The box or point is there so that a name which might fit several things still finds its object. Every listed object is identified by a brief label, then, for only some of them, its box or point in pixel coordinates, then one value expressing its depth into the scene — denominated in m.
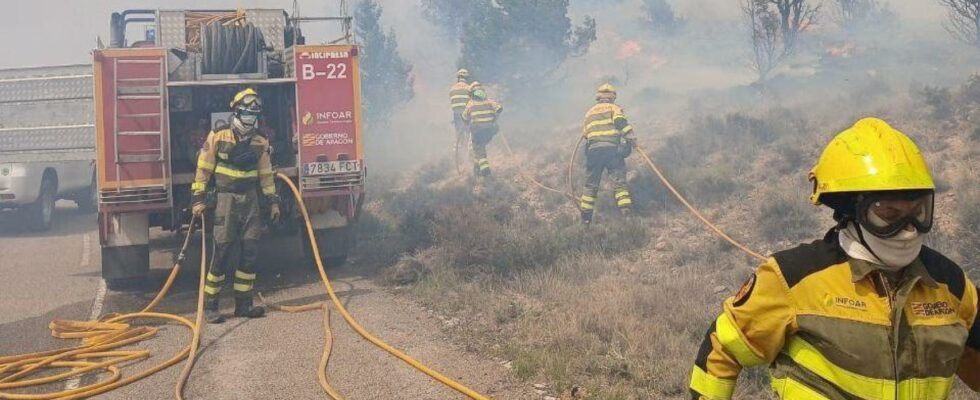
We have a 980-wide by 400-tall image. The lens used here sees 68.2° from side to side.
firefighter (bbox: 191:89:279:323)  7.17
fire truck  7.89
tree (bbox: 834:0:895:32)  37.59
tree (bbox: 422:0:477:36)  41.48
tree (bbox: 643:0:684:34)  48.06
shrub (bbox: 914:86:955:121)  11.66
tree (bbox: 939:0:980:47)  16.98
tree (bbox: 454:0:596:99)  26.00
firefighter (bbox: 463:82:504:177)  15.06
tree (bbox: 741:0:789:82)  20.19
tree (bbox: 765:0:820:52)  19.14
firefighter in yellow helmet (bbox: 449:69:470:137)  16.86
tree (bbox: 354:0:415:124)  27.03
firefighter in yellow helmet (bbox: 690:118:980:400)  1.97
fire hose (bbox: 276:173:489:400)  4.68
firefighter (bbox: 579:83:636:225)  10.56
